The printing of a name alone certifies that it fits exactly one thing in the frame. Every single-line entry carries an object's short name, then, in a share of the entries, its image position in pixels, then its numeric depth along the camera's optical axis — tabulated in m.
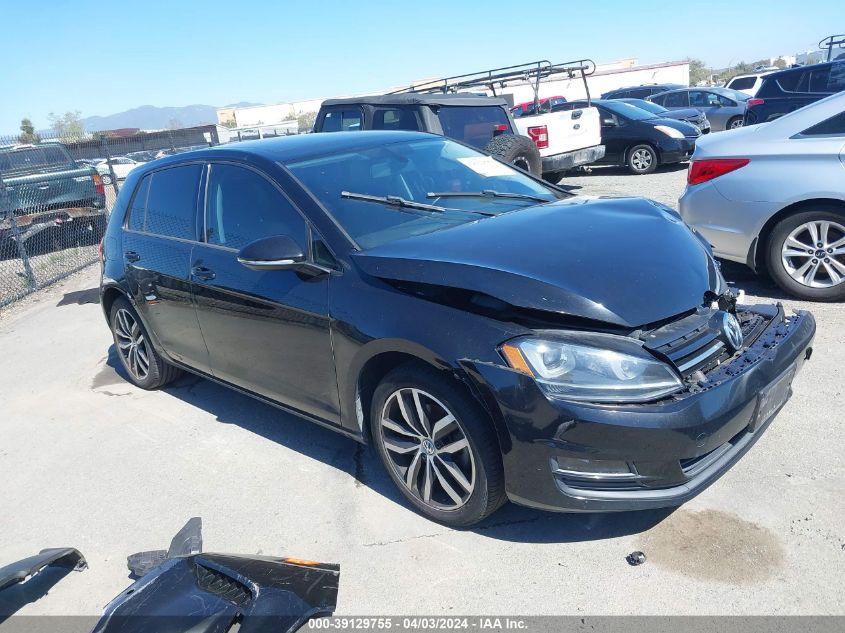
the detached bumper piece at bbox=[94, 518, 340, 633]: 2.52
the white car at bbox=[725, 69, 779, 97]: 25.86
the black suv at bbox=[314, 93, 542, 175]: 8.45
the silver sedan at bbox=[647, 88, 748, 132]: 18.19
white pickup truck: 11.39
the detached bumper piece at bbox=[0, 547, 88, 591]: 2.95
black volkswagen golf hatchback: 2.62
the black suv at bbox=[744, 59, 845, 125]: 11.39
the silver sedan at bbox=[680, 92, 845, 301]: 5.08
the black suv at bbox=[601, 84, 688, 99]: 22.98
